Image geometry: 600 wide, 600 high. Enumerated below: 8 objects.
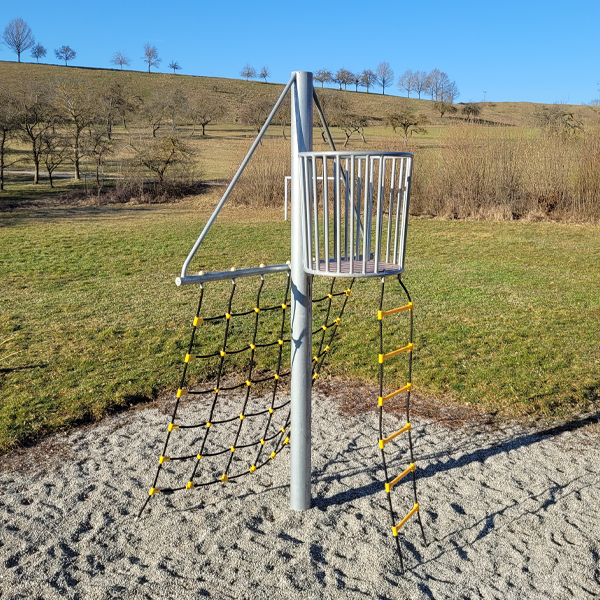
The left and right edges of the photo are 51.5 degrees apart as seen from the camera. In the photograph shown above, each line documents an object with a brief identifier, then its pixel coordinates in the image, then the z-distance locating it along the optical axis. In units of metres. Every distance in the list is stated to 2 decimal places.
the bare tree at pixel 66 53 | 87.00
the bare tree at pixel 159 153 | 21.34
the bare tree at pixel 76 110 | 23.81
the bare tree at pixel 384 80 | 94.06
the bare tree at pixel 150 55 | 86.00
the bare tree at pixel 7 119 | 21.88
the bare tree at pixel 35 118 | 22.73
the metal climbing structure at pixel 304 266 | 2.83
